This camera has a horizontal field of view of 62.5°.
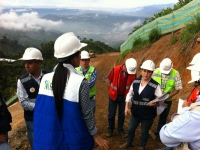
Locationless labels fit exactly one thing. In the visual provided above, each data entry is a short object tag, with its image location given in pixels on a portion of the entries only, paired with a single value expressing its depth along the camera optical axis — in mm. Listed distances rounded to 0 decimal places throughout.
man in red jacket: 3162
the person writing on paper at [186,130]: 1185
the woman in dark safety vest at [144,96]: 2656
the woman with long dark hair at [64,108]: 1498
